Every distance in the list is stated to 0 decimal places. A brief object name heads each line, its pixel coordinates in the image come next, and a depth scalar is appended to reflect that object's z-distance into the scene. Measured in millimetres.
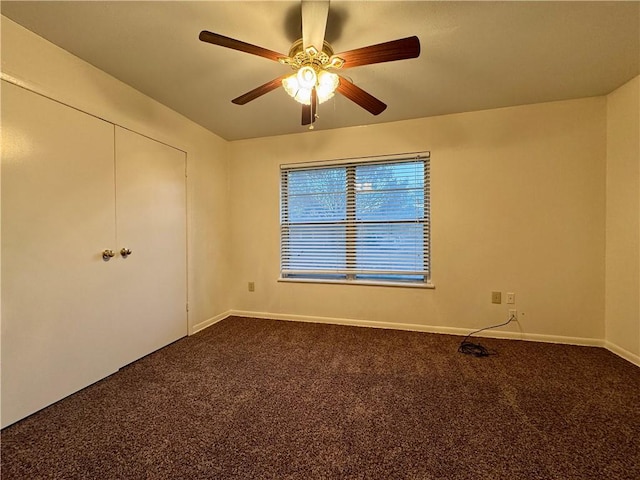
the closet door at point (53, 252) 1491
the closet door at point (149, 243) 2129
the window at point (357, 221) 2912
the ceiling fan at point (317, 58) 1278
